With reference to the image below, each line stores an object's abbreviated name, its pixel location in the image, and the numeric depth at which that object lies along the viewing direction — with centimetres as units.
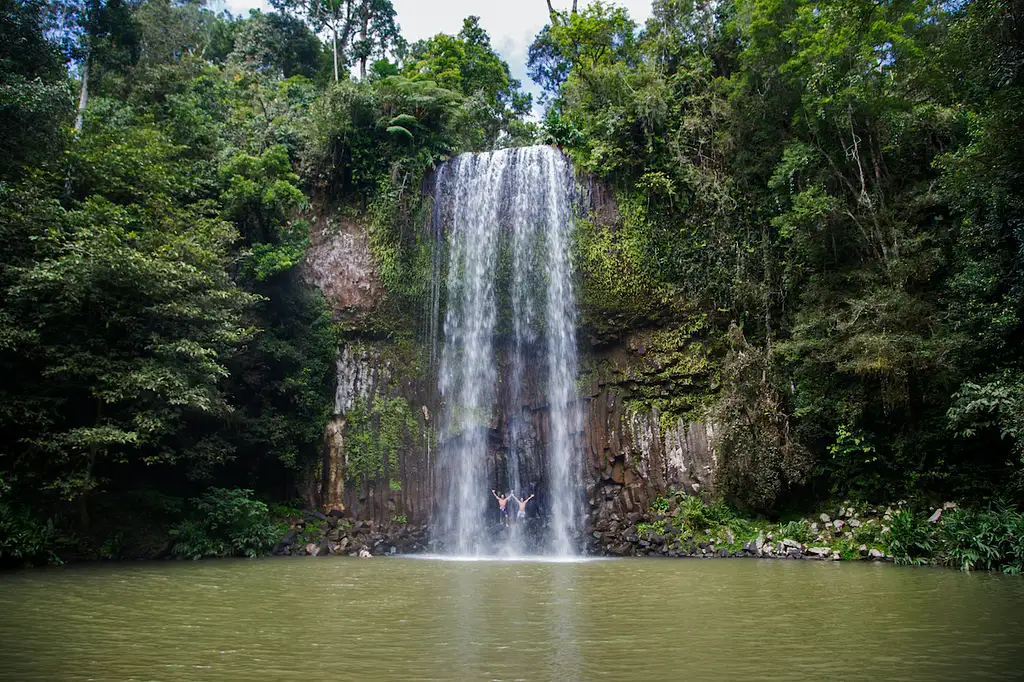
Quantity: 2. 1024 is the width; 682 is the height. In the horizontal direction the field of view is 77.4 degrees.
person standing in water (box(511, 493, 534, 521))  1502
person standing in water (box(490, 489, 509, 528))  1512
